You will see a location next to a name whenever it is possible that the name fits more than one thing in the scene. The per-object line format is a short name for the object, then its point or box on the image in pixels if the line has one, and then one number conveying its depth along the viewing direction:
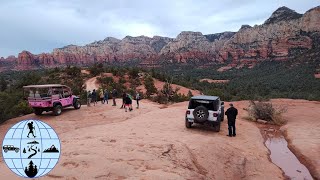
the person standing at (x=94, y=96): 15.15
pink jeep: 12.23
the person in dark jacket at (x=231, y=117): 8.90
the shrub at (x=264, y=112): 12.45
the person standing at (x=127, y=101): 13.09
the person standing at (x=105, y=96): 15.62
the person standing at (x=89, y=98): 14.83
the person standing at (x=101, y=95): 16.06
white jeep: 9.14
